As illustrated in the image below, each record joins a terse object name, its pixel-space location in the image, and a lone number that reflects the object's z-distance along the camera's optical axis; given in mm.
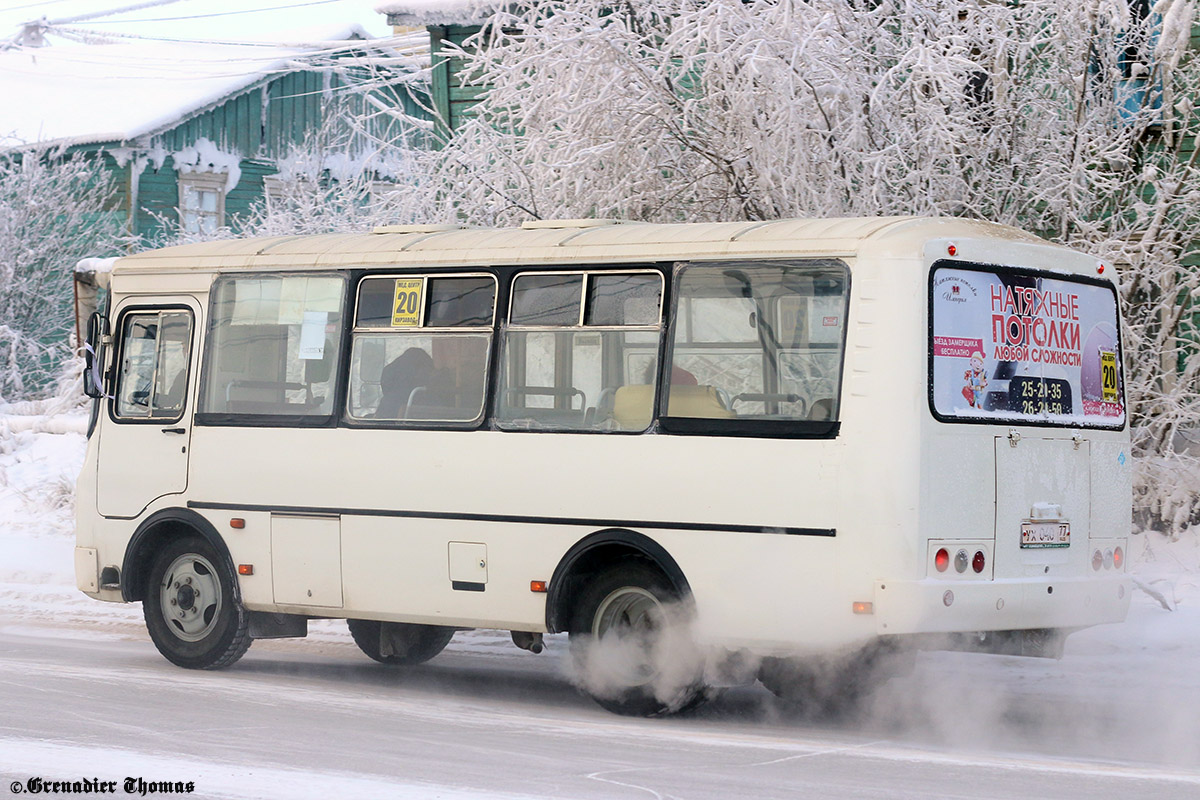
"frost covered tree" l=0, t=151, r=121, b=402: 30016
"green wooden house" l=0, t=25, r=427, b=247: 34688
